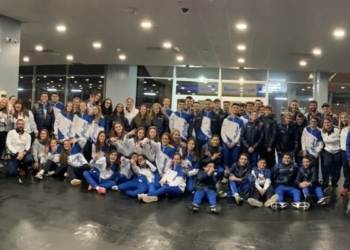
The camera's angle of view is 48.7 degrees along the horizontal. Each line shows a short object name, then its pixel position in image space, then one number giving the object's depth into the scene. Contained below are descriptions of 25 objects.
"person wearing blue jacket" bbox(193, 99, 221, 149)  7.95
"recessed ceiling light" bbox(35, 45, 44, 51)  12.93
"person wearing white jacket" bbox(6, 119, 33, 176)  7.75
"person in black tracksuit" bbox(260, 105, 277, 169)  7.50
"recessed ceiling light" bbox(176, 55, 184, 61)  13.86
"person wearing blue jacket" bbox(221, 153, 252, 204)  6.64
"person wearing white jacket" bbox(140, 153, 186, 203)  6.50
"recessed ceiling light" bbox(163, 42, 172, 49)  11.67
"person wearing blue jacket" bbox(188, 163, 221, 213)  6.03
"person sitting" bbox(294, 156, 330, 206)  6.36
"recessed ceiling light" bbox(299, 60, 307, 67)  13.87
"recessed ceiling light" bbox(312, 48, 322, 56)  11.66
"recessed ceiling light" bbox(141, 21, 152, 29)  9.41
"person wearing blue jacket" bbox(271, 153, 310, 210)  6.51
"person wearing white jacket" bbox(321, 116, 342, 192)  7.13
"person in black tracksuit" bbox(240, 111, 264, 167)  7.46
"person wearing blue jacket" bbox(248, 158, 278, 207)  6.38
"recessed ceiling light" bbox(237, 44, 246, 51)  11.40
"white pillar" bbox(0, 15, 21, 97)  9.48
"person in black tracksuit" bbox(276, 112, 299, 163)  7.53
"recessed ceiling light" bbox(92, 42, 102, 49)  12.09
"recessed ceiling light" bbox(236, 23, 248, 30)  9.11
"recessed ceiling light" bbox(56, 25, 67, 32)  10.06
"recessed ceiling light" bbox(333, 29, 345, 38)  9.34
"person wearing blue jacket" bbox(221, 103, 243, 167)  7.67
